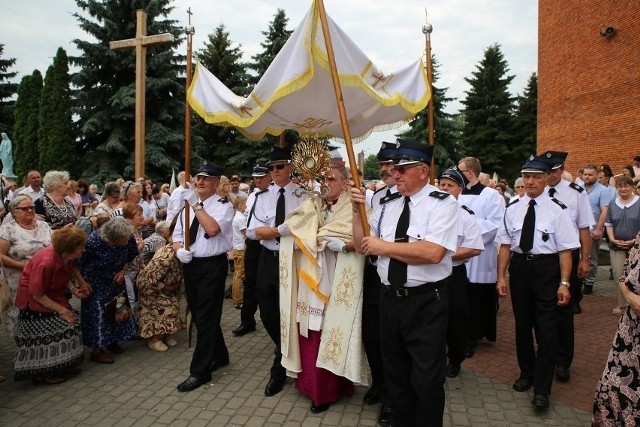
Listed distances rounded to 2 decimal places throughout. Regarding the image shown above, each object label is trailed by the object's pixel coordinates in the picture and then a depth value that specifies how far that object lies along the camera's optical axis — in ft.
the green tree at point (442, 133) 96.74
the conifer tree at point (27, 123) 71.10
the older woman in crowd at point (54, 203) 20.70
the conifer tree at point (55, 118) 66.80
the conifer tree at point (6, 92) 92.91
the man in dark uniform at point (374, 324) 12.84
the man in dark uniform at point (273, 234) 14.80
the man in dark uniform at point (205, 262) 14.87
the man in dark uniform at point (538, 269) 13.12
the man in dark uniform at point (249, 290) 20.86
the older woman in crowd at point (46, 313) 15.24
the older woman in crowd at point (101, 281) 17.39
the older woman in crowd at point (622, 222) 23.24
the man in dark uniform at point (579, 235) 14.83
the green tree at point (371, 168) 232.24
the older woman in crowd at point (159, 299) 18.94
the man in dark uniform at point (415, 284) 10.15
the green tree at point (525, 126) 116.67
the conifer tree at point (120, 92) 66.44
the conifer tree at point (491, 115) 118.01
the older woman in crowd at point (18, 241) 16.63
